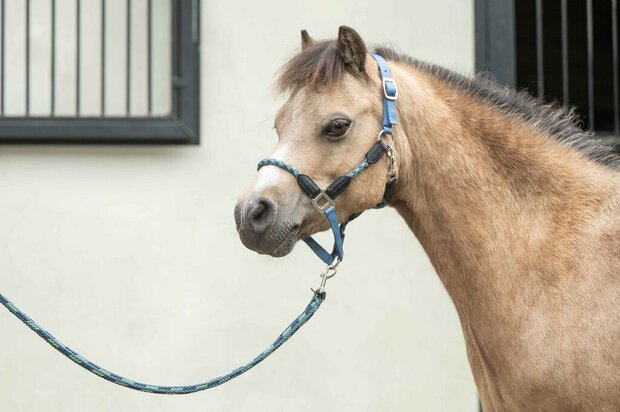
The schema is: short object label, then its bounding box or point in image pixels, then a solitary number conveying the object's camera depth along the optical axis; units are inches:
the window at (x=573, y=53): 309.7
